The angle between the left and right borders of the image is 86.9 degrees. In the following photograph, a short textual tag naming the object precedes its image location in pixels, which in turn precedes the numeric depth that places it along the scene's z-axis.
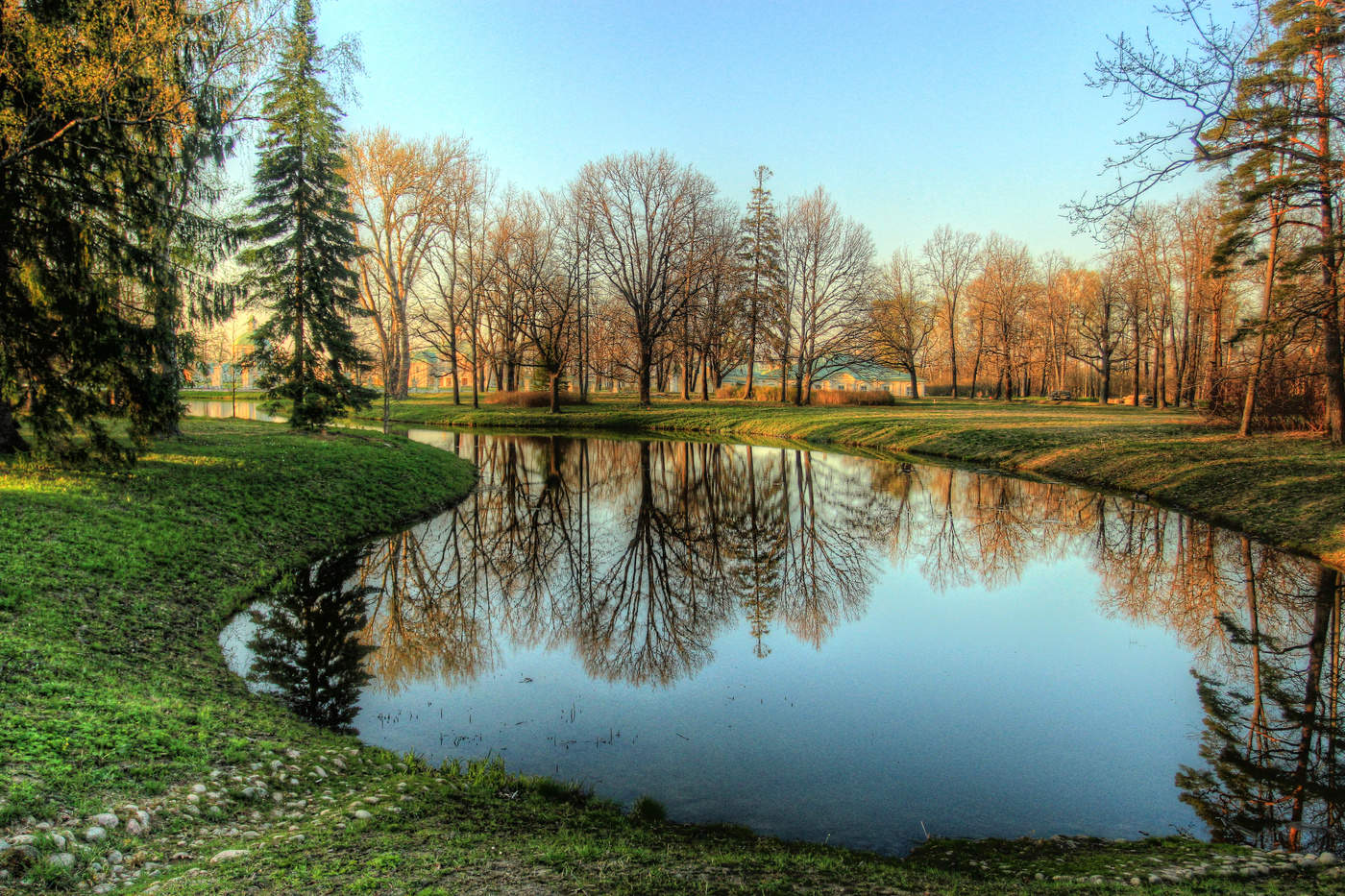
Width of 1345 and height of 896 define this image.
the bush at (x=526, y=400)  48.44
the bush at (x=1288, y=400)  20.11
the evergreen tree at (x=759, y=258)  50.50
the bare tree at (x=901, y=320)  54.16
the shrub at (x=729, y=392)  54.19
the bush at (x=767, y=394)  51.72
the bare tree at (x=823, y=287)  47.94
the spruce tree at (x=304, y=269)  22.67
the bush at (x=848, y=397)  50.67
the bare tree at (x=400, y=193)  40.06
